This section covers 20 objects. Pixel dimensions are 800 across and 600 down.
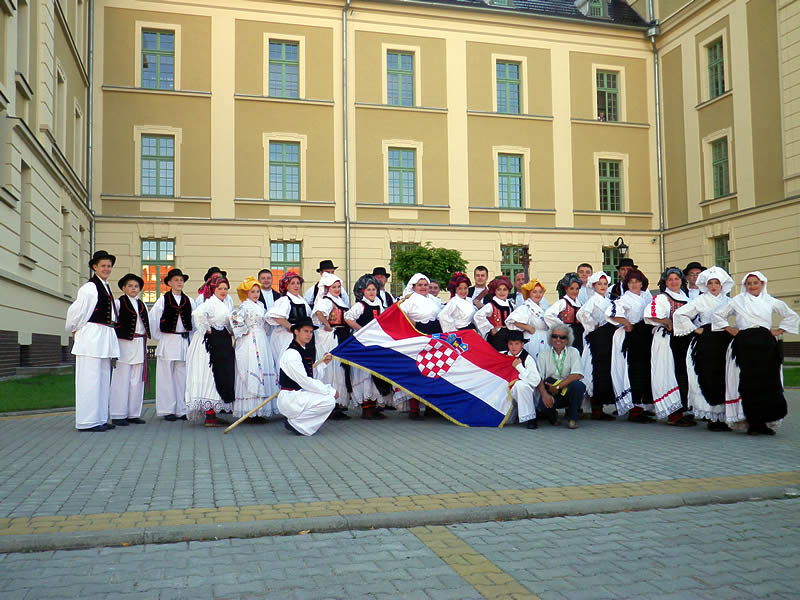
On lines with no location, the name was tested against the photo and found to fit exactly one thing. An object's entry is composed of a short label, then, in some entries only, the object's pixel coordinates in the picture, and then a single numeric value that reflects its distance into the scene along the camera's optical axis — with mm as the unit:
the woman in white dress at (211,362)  10016
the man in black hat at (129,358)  10461
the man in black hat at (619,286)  11414
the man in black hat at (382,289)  11975
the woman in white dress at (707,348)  9508
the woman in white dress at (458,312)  11039
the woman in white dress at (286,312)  10562
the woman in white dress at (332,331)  11086
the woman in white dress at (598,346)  10742
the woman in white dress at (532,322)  10797
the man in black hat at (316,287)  12016
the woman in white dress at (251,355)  10258
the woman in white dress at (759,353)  8922
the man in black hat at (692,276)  10727
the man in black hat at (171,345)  11023
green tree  23953
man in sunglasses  9930
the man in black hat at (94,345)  9547
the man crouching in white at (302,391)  9086
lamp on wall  27478
